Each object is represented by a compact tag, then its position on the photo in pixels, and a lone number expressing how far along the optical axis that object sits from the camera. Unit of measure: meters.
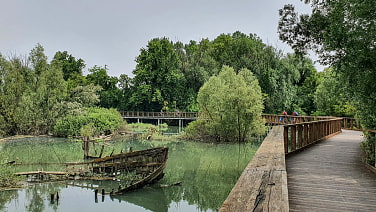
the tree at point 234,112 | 30.06
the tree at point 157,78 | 54.25
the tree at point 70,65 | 59.93
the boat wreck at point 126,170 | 14.66
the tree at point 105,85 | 56.03
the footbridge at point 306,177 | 2.55
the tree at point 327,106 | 29.49
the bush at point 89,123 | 36.58
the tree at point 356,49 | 8.37
